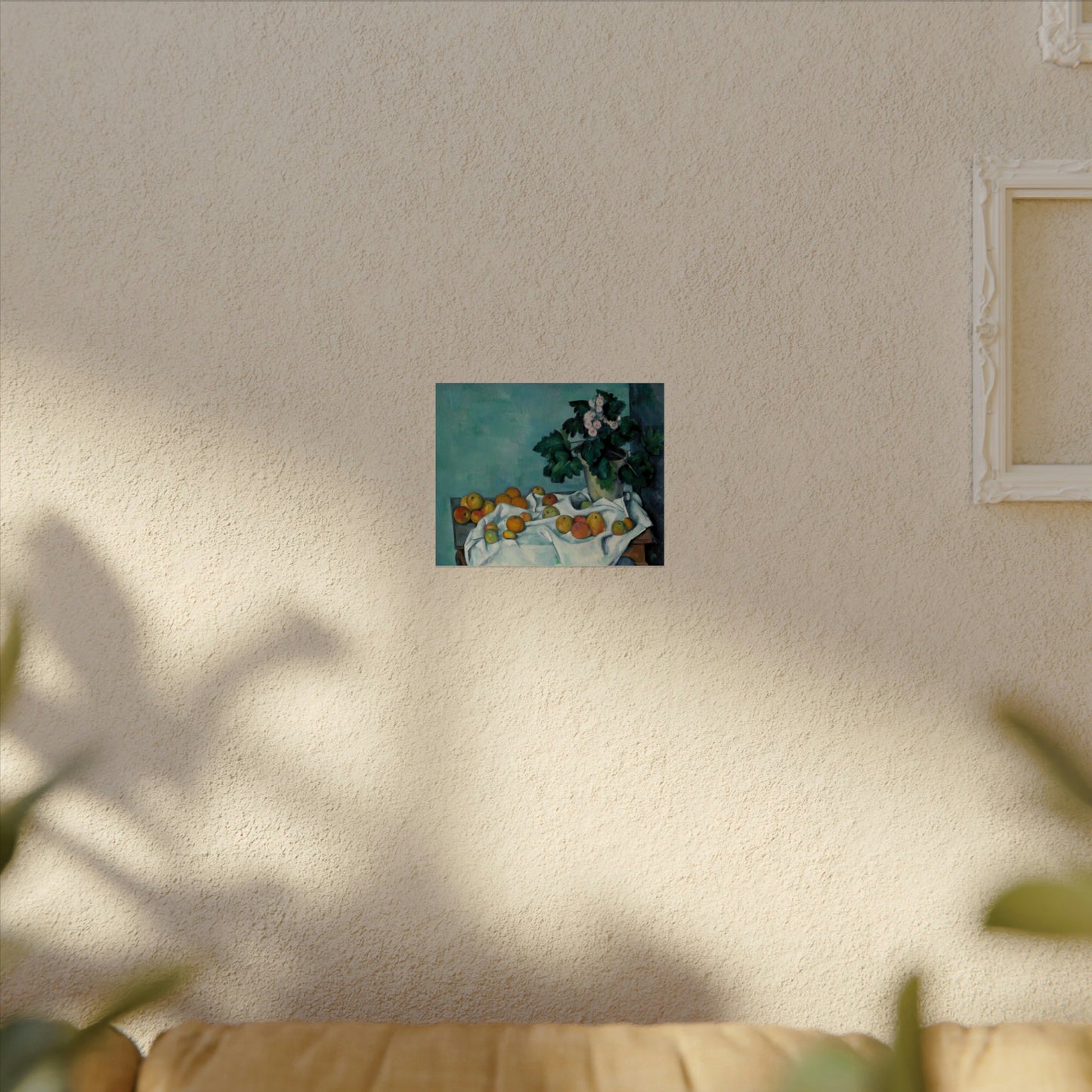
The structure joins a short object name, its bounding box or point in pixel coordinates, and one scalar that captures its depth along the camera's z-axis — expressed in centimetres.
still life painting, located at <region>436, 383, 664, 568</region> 147
